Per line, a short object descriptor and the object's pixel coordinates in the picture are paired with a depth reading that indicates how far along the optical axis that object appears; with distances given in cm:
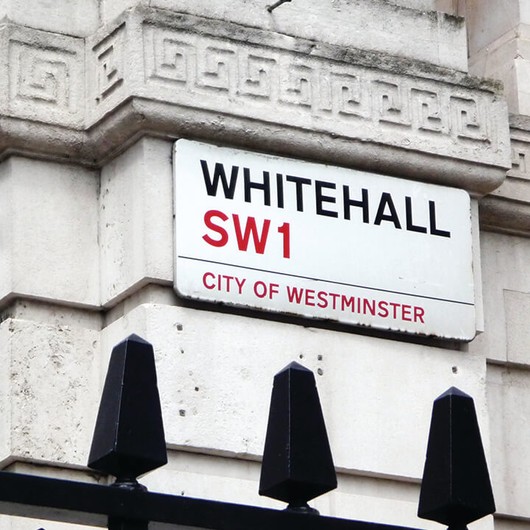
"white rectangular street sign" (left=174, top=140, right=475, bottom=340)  1177
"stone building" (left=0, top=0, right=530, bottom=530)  1150
